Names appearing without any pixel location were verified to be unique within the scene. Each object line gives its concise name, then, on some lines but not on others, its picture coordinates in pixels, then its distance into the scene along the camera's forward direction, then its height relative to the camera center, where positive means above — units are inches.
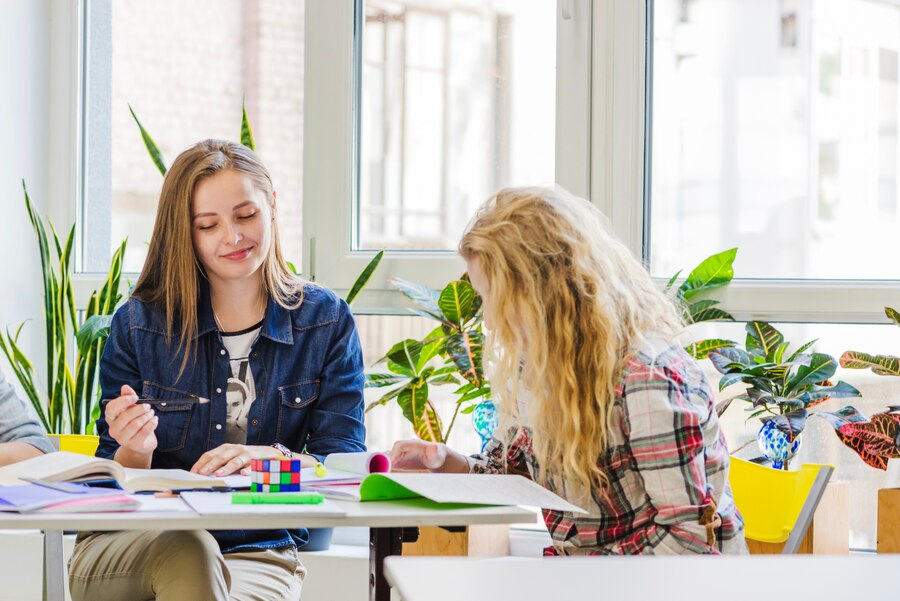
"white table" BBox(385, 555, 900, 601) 128.7 -10.7
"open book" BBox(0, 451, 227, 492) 184.7 -12.1
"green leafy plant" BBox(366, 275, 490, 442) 237.9 -6.2
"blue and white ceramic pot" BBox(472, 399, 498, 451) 234.9 -13.4
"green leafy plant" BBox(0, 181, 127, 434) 257.1 -6.7
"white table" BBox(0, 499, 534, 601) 172.1 -12.5
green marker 178.4 -12.2
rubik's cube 183.0 -11.4
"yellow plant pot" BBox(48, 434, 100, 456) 227.1 -15.5
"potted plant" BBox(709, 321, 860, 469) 223.8 -8.0
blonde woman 183.9 -5.5
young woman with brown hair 211.1 -3.3
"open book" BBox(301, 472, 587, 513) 178.5 -12.2
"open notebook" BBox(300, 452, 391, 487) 190.0 -12.9
